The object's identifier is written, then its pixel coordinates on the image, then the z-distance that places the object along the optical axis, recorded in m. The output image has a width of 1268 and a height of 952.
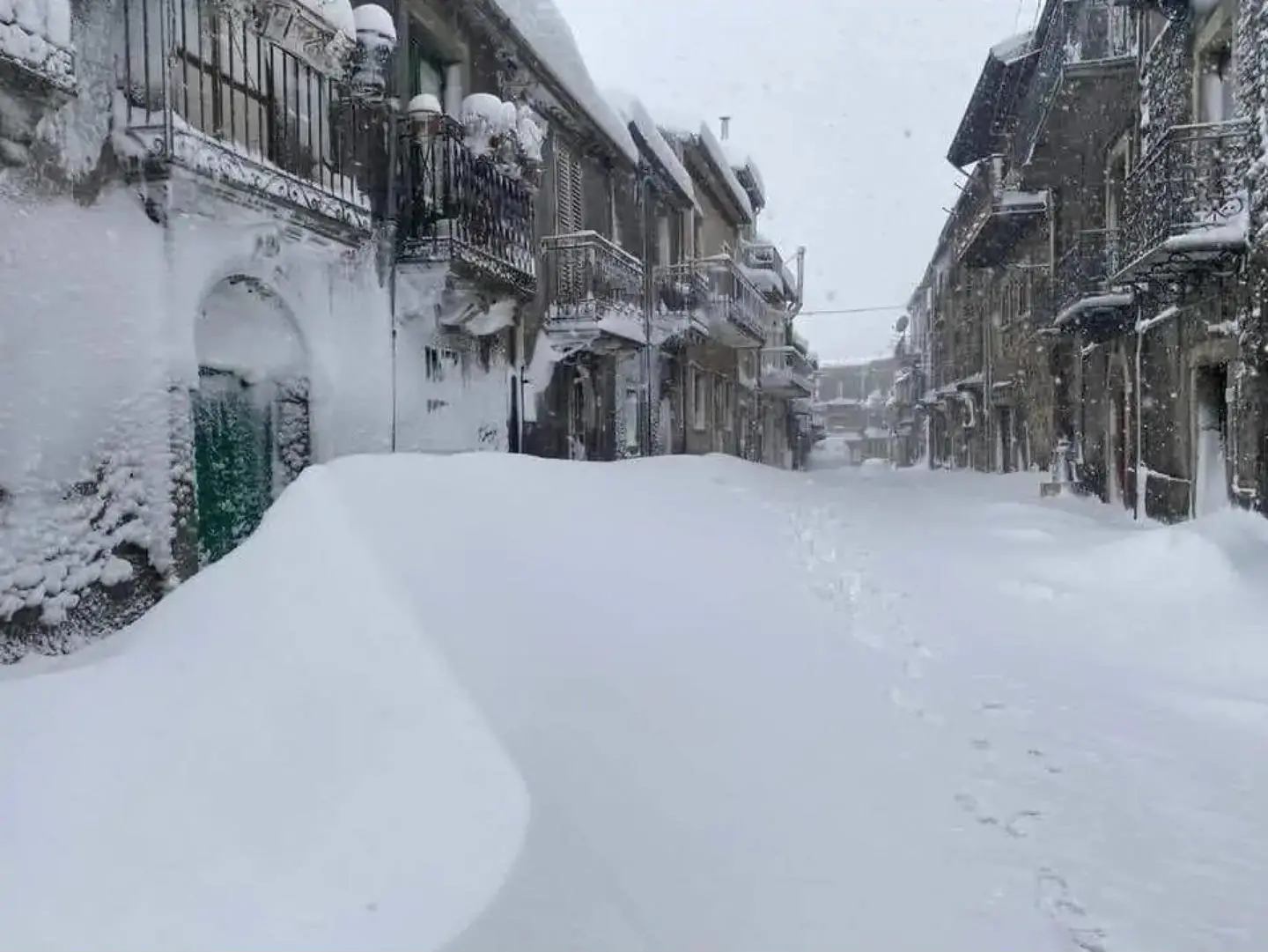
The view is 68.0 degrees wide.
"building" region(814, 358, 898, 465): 78.12
